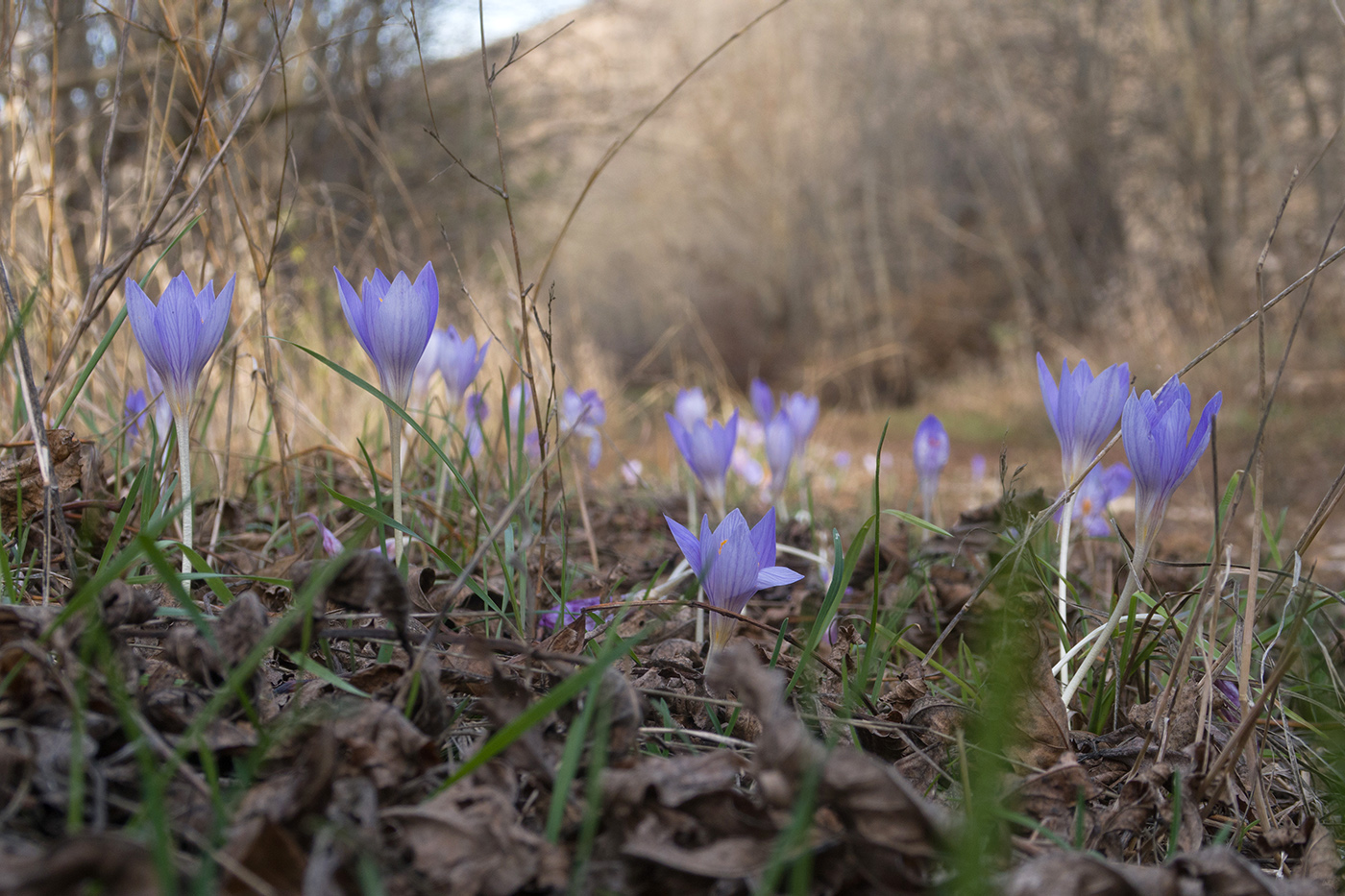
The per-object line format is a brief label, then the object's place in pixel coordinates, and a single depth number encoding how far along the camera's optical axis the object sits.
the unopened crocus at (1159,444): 0.49
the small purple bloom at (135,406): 0.72
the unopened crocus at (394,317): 0.51
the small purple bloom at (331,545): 0.57
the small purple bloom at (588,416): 0.90
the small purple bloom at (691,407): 1.03
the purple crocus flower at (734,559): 0.49
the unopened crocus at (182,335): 0.49
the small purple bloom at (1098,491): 0.82
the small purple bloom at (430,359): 0.78
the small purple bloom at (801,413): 0.97
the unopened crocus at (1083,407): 0.54
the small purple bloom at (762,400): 0.96
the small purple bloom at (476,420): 0.75
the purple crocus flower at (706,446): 0.71
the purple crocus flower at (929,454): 0.82
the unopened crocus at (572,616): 0.57
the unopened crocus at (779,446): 0.84
